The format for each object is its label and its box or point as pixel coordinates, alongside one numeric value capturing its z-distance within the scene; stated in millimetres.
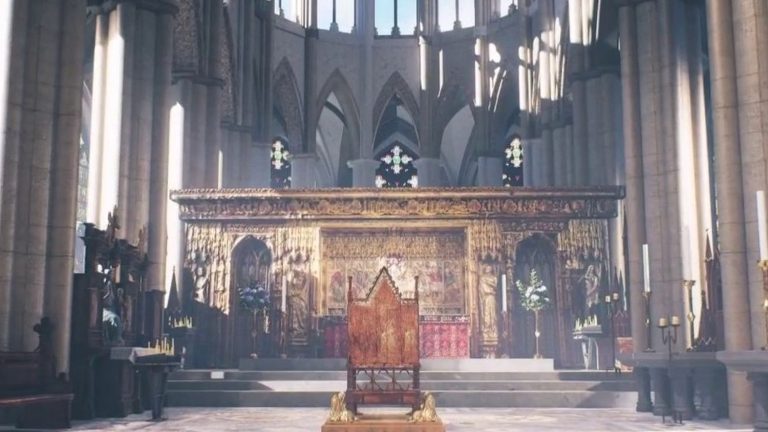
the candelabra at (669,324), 12852
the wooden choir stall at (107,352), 13891
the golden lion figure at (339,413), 10453
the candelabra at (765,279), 9633
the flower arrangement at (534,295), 23188
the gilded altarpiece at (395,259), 23922
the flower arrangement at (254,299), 22641
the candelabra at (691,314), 13477
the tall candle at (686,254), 17109
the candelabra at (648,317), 13334
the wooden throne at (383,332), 12117
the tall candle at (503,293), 23219
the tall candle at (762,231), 9578
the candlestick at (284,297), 22625
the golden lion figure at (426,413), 10367
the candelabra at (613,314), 21219
